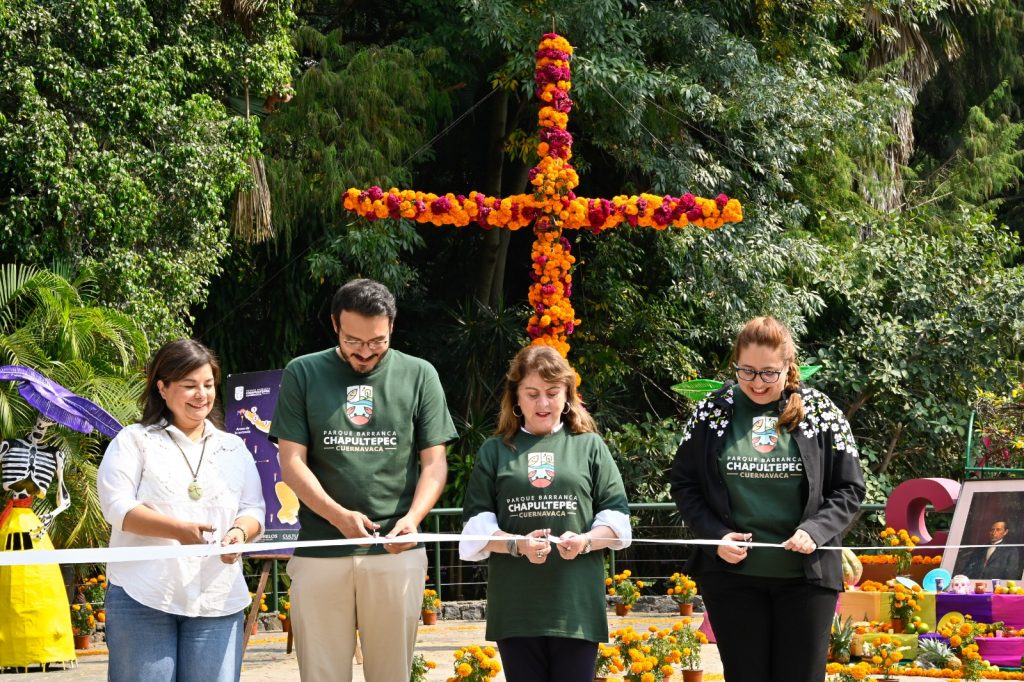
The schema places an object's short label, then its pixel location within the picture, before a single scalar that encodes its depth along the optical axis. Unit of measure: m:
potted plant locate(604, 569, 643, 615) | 11.56
